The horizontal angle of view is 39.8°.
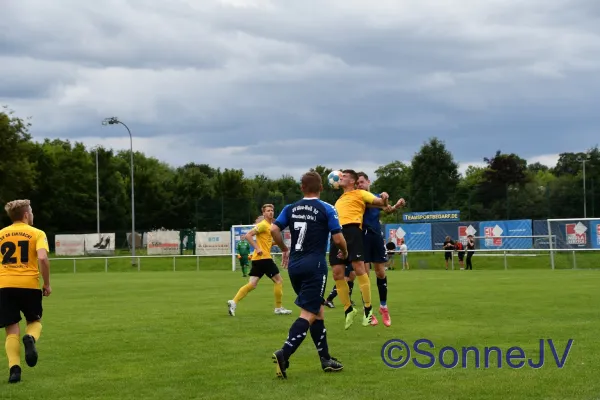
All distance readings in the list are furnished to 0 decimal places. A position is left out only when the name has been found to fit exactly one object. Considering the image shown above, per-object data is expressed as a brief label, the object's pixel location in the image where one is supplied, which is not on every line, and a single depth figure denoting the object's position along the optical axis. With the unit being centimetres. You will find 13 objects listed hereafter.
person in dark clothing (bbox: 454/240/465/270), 4176
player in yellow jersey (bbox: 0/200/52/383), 878
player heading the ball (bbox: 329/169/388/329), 1205
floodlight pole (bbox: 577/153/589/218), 4947
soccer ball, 1189
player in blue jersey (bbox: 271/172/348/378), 851
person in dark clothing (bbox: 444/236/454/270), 4231
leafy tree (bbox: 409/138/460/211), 8312
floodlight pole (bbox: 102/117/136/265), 5788
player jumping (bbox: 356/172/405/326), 1285
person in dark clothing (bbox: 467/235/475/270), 4095
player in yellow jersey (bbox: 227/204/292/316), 1530
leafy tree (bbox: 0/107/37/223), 6475
